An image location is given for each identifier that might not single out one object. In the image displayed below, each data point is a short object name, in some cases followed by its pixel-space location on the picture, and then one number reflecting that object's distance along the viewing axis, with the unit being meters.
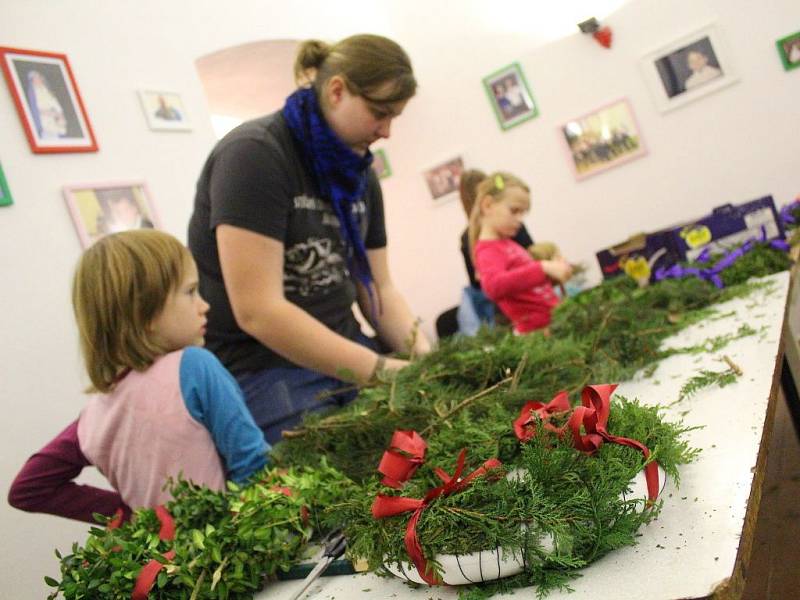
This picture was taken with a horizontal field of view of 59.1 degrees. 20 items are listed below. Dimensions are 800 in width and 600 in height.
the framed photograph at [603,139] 4.91
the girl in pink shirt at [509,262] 2.87
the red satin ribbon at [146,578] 0.73
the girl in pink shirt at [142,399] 1.20
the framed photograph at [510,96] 5.17
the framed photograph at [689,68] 4.56
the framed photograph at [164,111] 2.88
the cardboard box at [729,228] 2.15
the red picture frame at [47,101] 2.37
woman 1.45
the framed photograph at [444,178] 5.57
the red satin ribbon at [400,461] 0.75
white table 0.53
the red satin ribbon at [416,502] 0.63
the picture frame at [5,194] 2.22
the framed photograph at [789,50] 4.35
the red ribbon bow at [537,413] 0.73
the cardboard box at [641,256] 2.31
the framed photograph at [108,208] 2.46
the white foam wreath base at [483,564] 0.60
